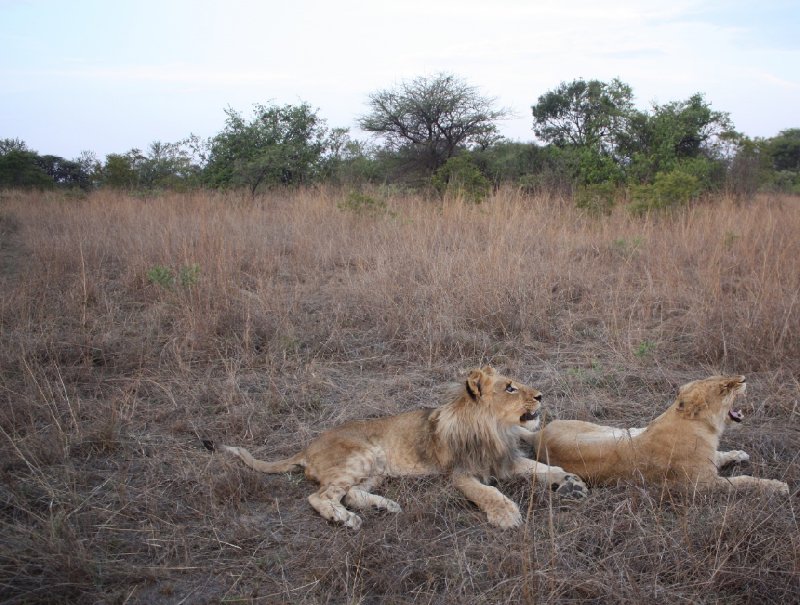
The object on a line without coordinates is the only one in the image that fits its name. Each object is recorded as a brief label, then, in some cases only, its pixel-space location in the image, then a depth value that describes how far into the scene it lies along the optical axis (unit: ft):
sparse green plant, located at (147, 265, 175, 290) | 21.25
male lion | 11.16
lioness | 10.37
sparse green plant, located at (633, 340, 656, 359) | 15.81
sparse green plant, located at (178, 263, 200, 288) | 20.76
